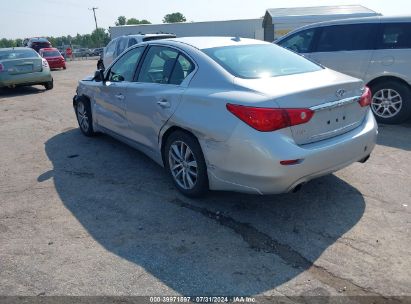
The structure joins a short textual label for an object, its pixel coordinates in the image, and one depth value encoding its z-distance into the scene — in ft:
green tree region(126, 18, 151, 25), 374.34
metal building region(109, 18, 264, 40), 95.76
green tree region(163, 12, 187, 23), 390.56
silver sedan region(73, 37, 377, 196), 10.78
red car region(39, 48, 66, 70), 79.30
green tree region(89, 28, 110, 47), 321.83
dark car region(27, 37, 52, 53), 96.12
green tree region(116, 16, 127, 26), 399.95
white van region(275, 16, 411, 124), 22.06
